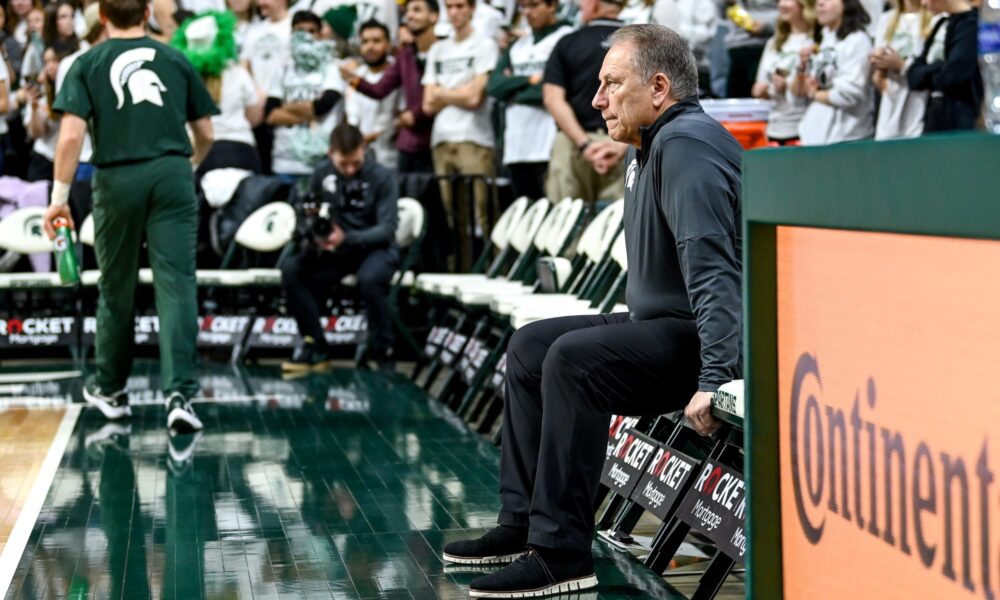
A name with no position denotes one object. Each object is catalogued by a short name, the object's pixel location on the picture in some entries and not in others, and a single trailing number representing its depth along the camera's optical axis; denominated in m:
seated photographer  9.11
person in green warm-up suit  6.59
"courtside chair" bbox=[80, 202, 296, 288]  9.59
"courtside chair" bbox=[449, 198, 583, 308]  7.50
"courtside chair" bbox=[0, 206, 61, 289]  9.72
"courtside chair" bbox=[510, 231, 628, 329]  6.07
